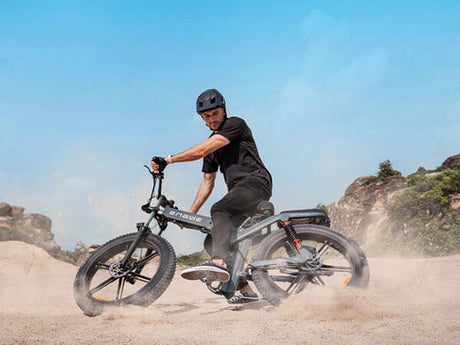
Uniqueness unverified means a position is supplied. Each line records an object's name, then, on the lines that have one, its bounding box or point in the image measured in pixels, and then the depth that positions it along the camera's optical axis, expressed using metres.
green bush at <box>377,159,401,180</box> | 22.58
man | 4.29
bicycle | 4.13
